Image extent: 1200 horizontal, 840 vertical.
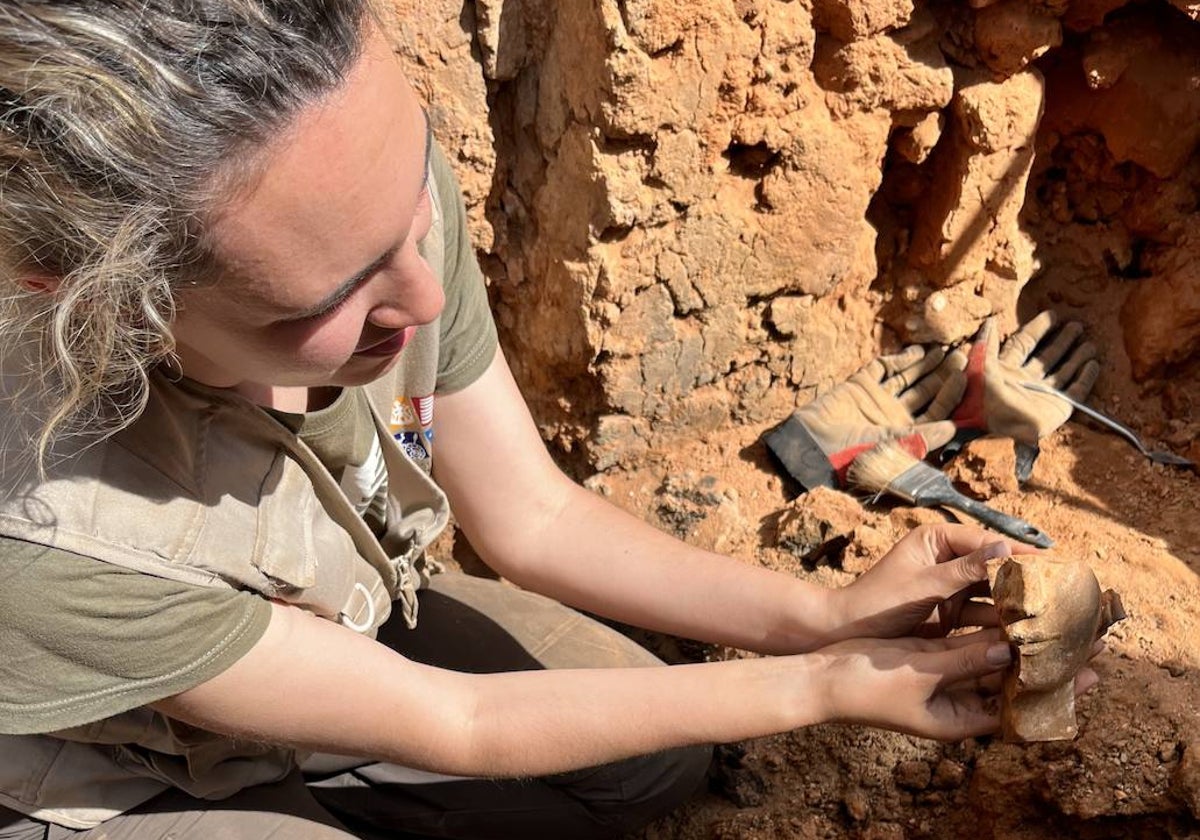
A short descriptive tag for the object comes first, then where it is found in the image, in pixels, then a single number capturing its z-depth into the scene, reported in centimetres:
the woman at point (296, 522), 92
